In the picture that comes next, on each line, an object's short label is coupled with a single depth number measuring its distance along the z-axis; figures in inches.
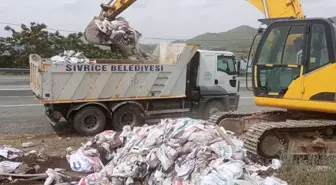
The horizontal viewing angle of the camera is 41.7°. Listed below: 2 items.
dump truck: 413.4
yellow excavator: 283.3
